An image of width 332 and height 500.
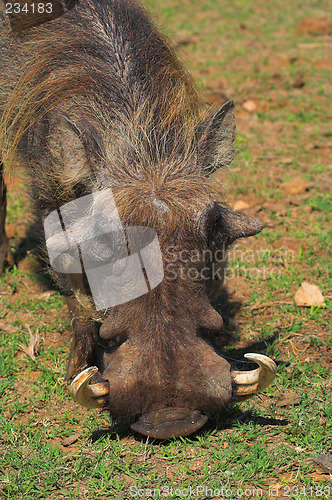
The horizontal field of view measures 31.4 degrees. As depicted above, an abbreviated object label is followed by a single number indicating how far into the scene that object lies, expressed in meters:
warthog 2.46
